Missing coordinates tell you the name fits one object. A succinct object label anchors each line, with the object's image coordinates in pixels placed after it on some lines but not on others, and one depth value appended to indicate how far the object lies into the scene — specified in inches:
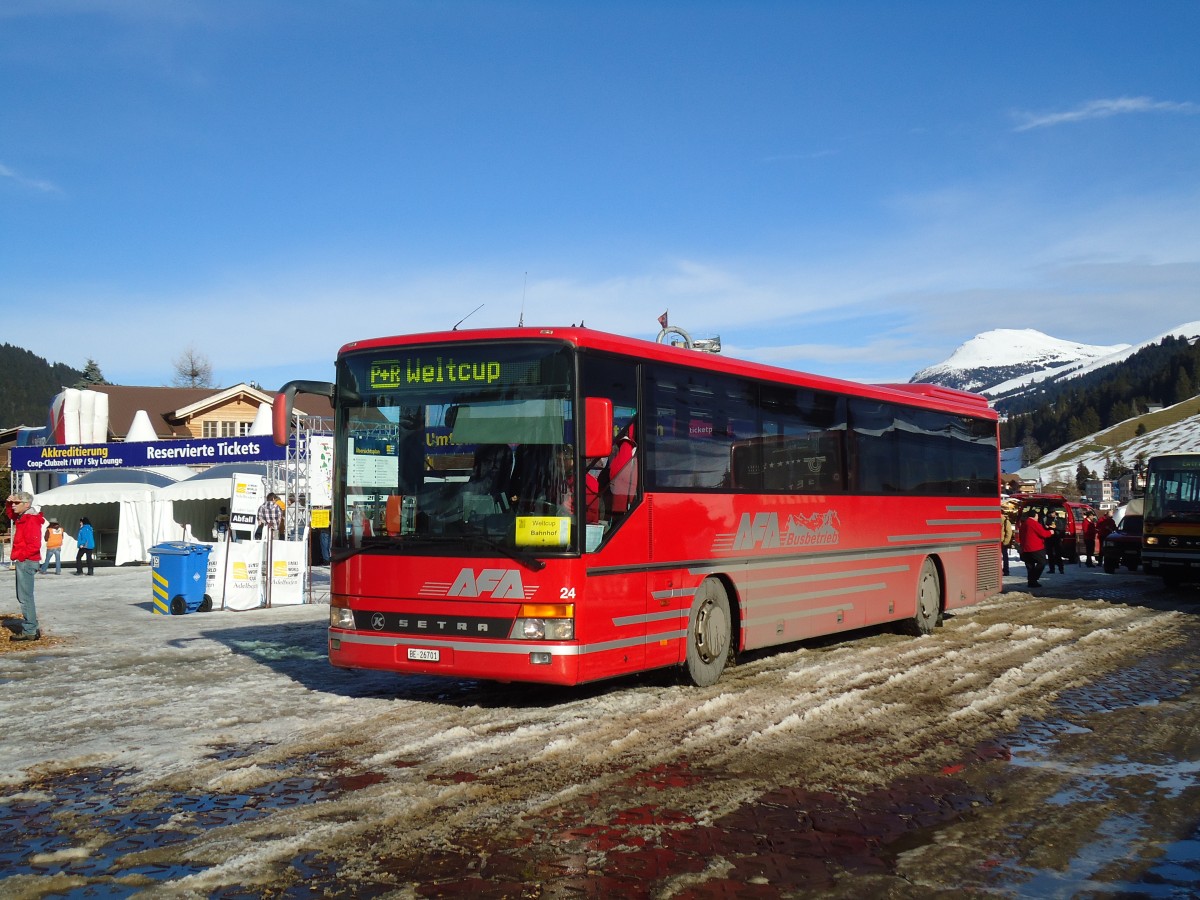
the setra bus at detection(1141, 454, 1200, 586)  947.3
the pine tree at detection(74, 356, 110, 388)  4276.6
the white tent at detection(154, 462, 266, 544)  1418.6
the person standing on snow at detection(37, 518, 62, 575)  1199.2
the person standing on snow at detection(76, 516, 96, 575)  1259.8
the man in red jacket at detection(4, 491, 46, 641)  560.4
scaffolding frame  859.4
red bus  363.3
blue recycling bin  761.6
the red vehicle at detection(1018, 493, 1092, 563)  1434.4
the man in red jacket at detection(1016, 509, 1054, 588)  994.1
